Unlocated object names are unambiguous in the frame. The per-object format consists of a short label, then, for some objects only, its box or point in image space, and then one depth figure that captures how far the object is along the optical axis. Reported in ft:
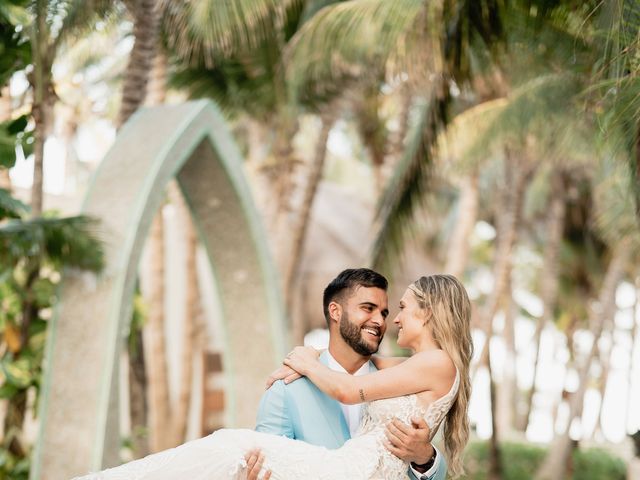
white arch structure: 29.63
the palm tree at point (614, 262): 50.55
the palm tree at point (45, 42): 27.61
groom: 15.02
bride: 13.70
